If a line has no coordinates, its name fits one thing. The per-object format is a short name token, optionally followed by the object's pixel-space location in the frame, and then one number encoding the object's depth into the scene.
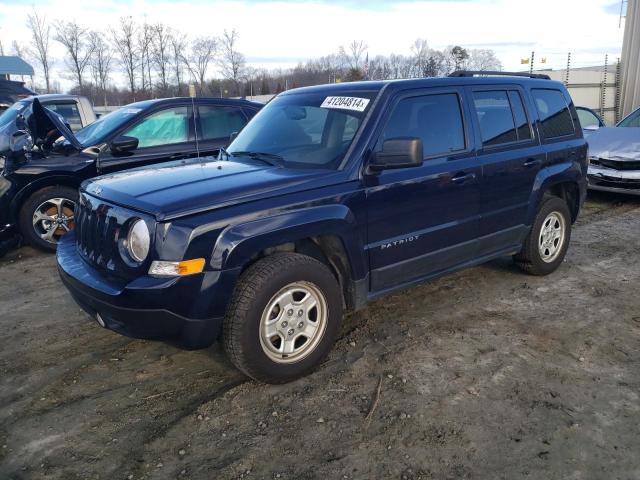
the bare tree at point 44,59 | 47.59
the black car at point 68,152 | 6.09
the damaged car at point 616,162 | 8.36
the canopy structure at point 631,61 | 16.20
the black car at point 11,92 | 12.91
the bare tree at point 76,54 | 46.25
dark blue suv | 2.95
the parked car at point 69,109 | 7.90
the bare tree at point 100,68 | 46.59
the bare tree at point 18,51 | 48.42
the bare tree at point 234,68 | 52.12
